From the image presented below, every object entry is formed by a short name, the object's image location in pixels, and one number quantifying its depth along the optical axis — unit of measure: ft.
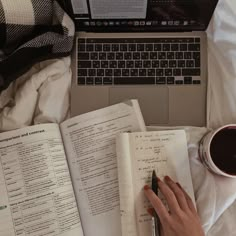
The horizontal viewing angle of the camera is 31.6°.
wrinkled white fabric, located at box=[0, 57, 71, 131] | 2.40
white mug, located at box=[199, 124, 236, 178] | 2.27
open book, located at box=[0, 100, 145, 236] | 2.34
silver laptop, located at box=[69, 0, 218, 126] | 2.51
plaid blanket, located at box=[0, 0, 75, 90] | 2.34
